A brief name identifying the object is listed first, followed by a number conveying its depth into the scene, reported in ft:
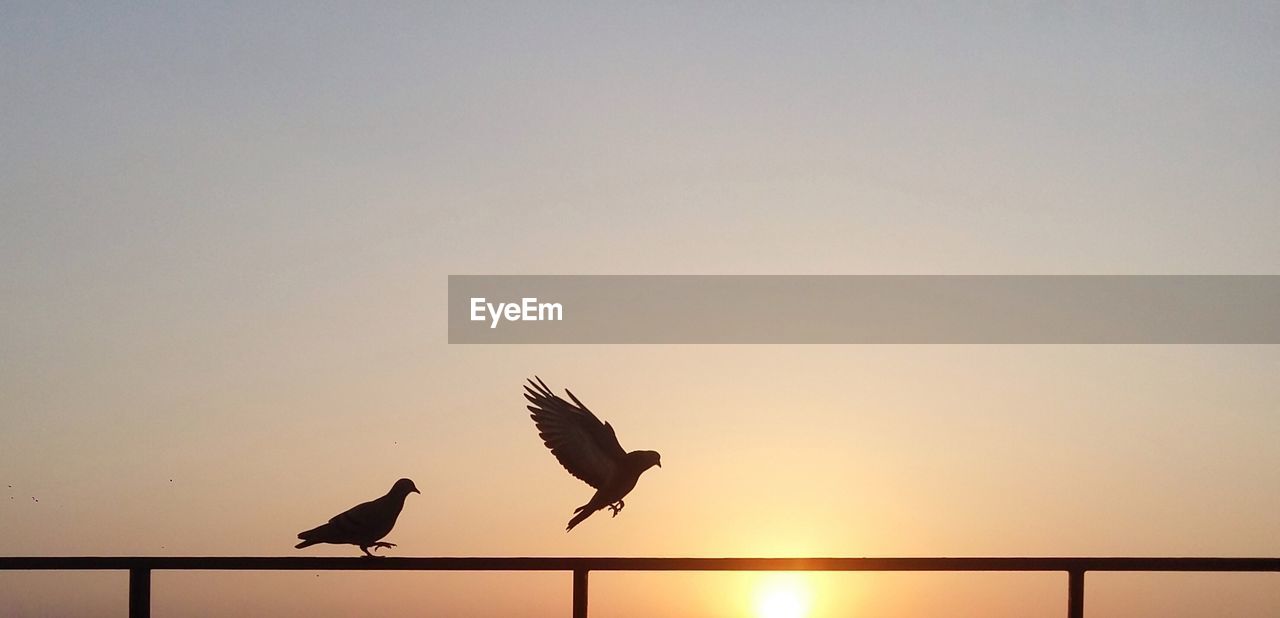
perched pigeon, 23.11
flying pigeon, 24.88
